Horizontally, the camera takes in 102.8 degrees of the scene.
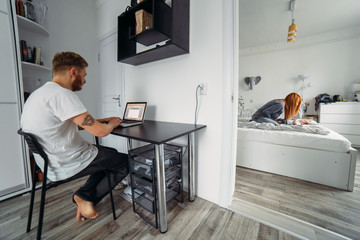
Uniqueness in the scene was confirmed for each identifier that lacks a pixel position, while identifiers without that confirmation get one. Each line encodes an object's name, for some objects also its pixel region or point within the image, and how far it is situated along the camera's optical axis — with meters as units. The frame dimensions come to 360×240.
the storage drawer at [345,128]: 3.14
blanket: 1.84
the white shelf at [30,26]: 1.63
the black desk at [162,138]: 0.96
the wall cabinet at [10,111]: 1.43
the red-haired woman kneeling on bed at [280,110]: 2.25
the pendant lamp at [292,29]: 2.62
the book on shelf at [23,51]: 1.68
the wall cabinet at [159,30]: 1.28
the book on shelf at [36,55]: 1.81
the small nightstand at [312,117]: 3.75
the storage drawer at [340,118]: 3.15
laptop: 1.55
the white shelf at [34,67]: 1.71
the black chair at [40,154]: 0.88
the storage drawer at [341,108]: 3.13
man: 0.91
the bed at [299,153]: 1.62
